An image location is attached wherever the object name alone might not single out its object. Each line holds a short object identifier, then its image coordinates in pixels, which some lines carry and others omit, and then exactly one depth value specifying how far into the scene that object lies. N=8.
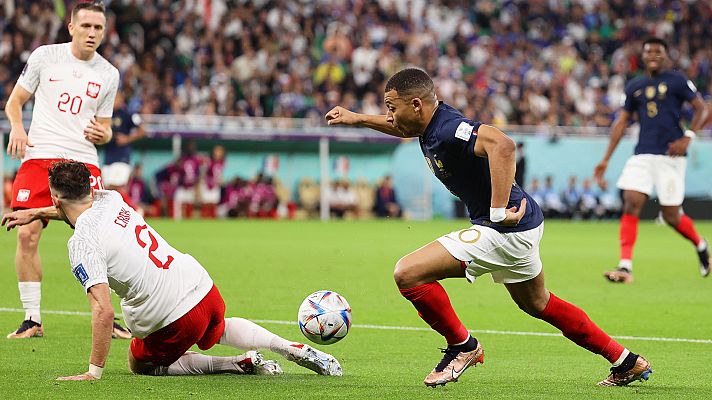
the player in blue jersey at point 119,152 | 34.45
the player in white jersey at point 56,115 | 17.47
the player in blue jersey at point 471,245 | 12.90
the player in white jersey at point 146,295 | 12.50
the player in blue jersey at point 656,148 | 26.92
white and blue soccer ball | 13.96
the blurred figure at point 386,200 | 59.59
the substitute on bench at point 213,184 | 55.66
